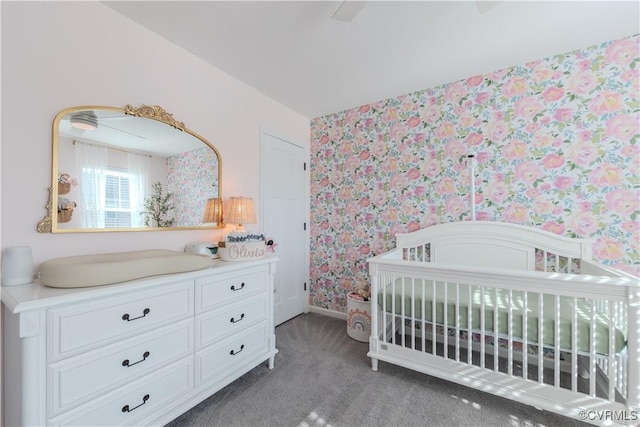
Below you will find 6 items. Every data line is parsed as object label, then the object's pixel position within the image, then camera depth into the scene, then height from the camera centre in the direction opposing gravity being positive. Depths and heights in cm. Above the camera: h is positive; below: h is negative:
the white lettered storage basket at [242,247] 183 -24
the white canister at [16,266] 115 -23
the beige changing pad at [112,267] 111 -25
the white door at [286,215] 264 -1
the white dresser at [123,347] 98 -62
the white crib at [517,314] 134 -61
